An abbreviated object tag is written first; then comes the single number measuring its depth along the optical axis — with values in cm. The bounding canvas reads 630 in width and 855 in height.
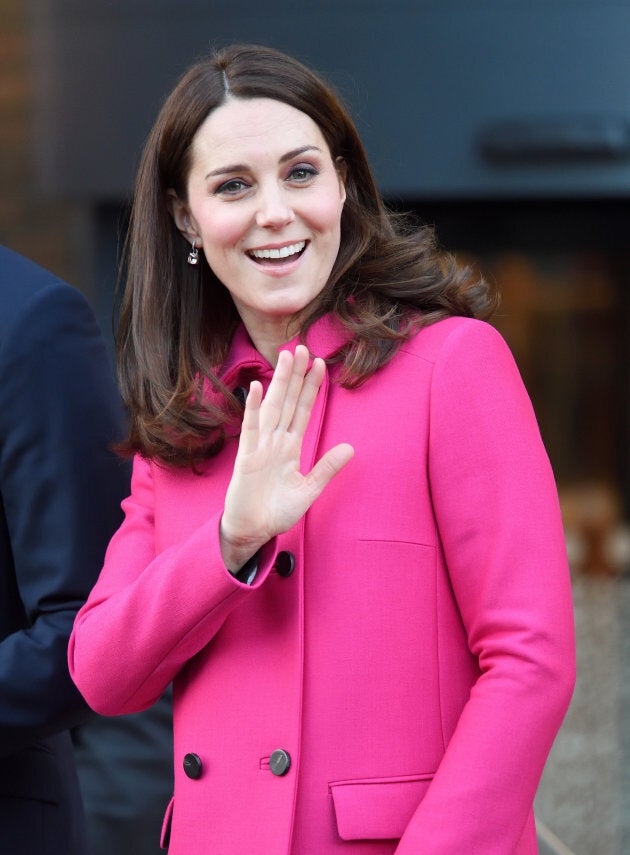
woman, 927
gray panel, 2063
